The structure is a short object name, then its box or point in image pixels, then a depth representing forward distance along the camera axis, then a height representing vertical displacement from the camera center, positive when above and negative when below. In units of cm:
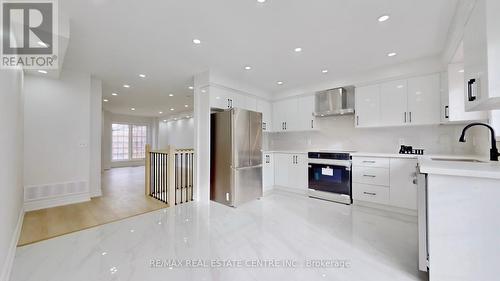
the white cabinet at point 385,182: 299 -68
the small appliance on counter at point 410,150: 333 -16
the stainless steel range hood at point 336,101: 398 +84
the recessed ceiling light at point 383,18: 206 +133
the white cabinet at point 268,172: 437 -70
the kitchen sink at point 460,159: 240 -25
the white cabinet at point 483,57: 130 +61
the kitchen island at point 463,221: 132 -58
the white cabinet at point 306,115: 442 +62
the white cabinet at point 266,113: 479 +73
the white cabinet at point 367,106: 355 +66
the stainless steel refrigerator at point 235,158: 350 -31
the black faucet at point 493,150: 167 -9
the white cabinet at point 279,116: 493 +66
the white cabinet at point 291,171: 417 -67
